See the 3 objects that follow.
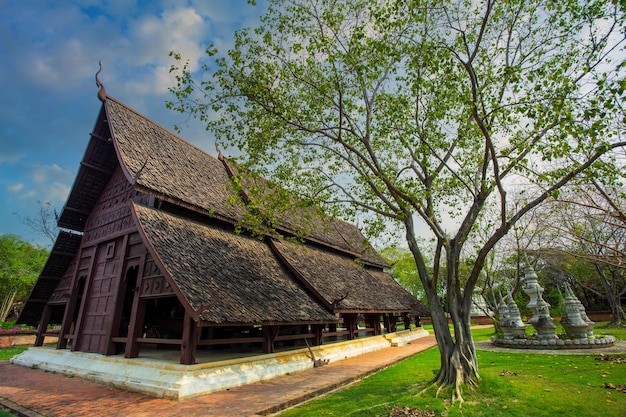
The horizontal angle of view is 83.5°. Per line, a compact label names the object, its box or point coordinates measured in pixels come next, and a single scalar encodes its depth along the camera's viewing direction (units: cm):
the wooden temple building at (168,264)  816
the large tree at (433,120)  595
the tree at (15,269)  2369
